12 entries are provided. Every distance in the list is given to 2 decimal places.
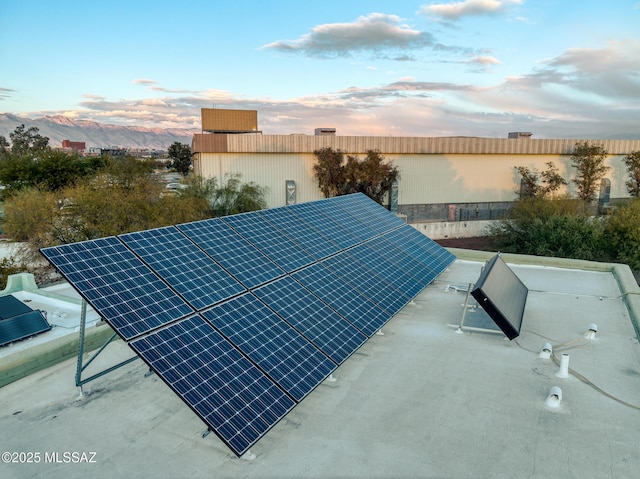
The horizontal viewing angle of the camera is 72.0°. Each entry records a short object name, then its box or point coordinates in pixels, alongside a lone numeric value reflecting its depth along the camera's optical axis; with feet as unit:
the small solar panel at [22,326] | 43.24
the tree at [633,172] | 168.86
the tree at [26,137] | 417.49
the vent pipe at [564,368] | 33.42
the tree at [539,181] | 161.99
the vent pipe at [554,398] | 29.27
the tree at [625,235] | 99.81
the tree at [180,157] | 339.16
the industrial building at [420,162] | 136.36
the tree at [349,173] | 142.31
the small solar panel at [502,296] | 37.81
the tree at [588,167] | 162.91
